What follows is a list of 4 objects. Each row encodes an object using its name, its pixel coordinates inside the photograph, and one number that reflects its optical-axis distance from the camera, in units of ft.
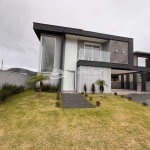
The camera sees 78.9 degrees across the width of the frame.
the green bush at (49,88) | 31.52
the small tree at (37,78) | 22.56
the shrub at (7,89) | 18.46
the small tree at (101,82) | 26.85
